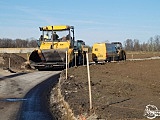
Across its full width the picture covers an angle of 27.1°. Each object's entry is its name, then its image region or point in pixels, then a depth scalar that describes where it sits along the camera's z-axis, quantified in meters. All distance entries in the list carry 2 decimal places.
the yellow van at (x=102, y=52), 42.91
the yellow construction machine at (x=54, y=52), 27.48
